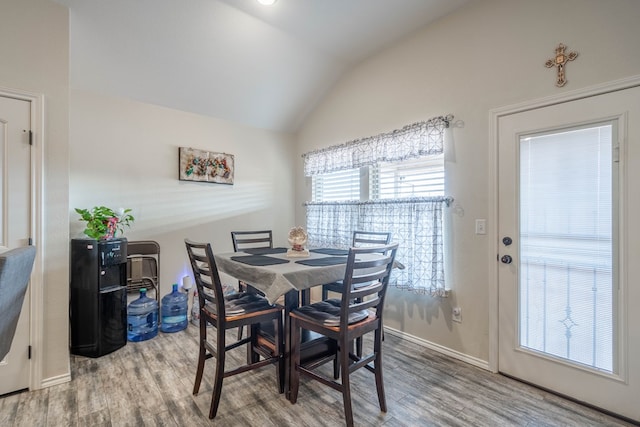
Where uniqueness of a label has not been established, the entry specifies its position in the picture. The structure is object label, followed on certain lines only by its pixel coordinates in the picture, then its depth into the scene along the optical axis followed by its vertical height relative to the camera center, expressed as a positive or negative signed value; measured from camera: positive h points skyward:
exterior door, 1.76 -0.24
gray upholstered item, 0.97 -0.26
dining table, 1.75 -0.38
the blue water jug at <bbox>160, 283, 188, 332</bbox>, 3.11 -1.04
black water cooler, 2.49 -0.72
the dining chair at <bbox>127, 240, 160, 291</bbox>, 3.05 -0.53
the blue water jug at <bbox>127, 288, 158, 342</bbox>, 2.93 -1.04
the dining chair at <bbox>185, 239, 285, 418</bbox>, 1.76 -0.68
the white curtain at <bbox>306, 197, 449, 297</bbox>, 2.59 -0.18
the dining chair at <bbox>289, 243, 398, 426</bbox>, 1.65 -0.67
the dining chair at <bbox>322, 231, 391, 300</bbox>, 2.70 -0.27
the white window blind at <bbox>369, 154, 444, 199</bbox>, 2.72 +0.34
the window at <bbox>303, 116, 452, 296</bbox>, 2.63 +0.17
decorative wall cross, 1.97 +1.00
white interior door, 1.96 +0.09
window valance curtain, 2.62 +0.66
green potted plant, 2.54 -0.08
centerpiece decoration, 2.47 -0.23
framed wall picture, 3.38 +0.55
